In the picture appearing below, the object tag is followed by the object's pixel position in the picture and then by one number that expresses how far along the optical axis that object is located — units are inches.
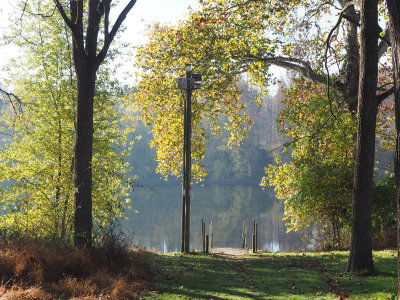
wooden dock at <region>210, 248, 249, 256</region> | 734.4
